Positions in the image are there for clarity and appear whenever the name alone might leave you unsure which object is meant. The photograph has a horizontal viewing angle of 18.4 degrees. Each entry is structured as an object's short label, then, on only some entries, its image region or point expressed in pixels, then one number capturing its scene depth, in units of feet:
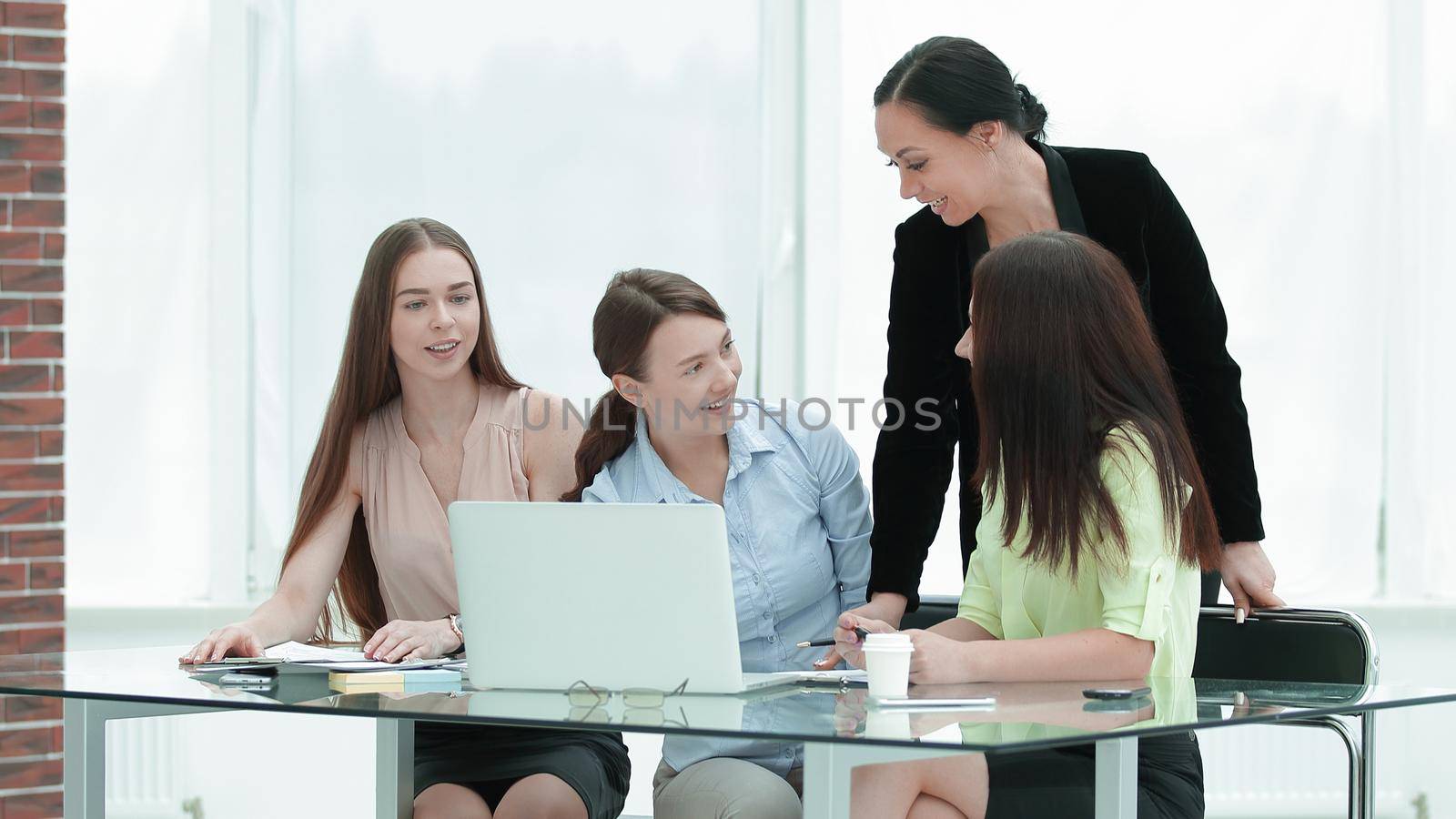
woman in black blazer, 20.23
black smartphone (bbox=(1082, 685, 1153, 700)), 18.05
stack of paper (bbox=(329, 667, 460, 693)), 18.57
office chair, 19.44
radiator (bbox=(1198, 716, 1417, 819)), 28.33
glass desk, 17.33
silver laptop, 18.17
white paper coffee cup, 18.10
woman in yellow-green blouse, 18.51
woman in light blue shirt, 20.40
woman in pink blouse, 20.96
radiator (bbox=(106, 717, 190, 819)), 27.41
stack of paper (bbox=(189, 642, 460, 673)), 19.12
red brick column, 23.99
